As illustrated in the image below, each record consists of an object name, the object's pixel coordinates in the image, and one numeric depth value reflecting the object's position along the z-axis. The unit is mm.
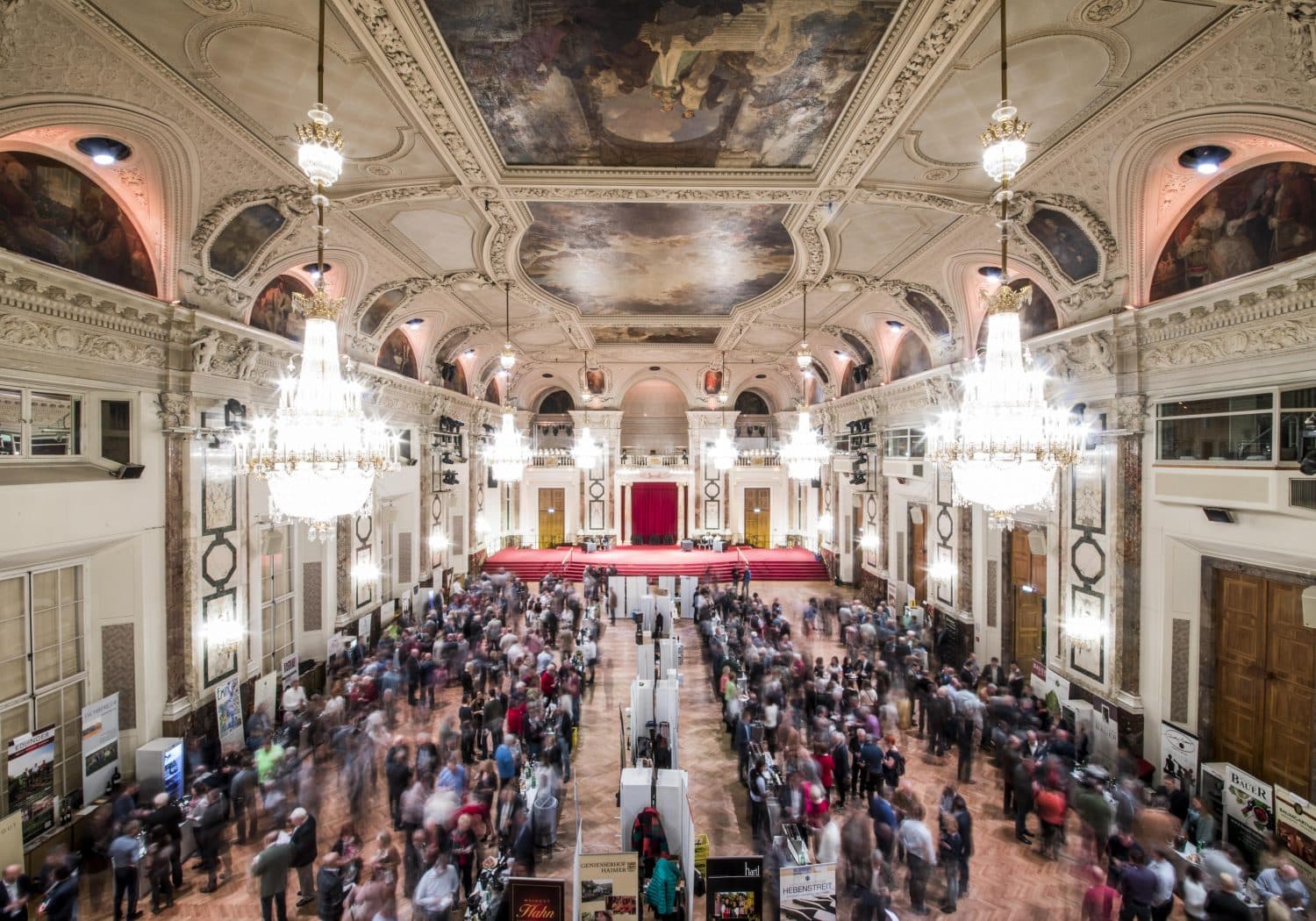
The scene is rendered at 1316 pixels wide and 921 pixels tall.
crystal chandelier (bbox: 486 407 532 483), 12102
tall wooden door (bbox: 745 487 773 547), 24875
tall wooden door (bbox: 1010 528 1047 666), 10719
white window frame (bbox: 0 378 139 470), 6352
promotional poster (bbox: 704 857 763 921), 5297
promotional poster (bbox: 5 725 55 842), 6195
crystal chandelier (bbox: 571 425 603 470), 19531
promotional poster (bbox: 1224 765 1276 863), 6254
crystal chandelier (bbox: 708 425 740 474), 18125
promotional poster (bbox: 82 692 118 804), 6926
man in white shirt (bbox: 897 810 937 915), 5801
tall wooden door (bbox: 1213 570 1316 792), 6566
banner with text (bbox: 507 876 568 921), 5000
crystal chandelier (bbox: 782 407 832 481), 13750
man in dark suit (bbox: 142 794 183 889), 5891
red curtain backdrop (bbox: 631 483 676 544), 25188
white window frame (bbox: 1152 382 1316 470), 6426
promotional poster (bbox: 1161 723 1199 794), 7207
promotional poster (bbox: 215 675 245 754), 8398
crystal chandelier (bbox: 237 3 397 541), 4465
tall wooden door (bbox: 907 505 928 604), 14523
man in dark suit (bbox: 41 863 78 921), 4914
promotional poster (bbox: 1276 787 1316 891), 5770
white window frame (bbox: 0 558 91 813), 6383
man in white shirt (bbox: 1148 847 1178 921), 5113
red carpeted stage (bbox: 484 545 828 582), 20578
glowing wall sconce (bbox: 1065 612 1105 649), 8594
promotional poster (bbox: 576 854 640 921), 5195
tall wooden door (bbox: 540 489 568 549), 24859
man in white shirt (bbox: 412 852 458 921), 5121
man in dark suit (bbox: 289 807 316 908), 5809
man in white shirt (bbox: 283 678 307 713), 9125
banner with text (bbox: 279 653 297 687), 10188
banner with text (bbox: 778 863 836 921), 5117
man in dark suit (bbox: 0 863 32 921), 4926
